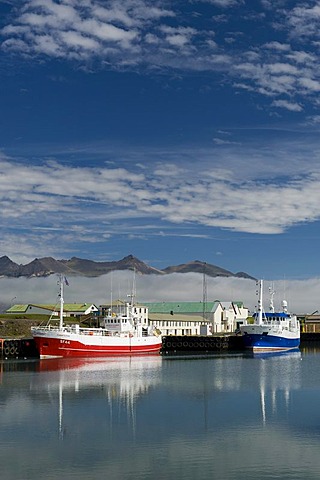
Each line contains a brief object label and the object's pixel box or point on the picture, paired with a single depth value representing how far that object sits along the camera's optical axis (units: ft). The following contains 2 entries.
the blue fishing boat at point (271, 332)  337.31
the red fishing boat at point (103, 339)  252.21
